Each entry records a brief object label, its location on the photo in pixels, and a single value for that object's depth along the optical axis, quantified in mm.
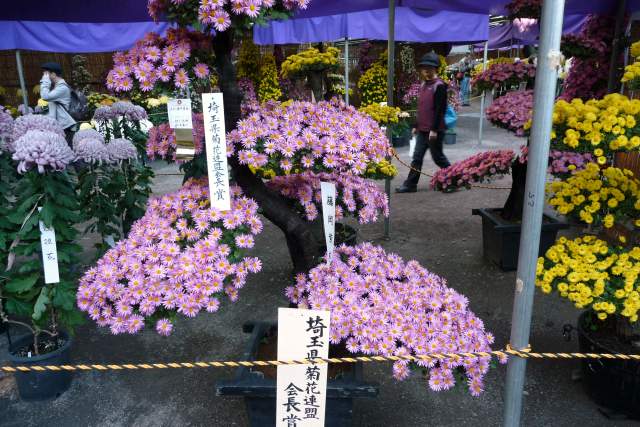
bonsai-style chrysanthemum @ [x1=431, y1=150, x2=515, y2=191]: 3484
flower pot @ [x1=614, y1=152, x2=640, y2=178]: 3617
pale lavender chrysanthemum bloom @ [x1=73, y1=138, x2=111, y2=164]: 2596
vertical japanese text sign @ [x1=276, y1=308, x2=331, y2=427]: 1681
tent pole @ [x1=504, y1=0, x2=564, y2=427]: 1312
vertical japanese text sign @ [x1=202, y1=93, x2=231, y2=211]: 1739
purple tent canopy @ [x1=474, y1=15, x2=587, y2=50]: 4648
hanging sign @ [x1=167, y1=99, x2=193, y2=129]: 1830
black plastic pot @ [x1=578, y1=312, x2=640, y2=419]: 2094
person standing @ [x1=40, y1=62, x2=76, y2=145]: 5664
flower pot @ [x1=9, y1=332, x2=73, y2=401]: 2357
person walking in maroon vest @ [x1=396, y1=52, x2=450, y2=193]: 5441
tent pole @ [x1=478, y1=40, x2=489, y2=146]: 8319
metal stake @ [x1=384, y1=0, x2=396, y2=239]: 3635
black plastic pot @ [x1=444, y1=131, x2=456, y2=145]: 9586
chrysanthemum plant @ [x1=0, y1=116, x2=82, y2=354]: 2094
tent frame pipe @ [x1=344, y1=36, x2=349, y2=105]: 6827
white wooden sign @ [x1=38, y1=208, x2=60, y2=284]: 2215
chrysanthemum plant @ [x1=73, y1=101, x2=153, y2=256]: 2705
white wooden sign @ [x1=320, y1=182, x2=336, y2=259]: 2014
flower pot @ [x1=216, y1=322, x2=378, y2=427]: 1752
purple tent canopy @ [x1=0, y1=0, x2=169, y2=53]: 2758
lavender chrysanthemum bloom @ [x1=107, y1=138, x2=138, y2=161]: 2902
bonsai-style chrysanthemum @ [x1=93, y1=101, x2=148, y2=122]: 3680
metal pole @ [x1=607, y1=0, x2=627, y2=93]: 3490
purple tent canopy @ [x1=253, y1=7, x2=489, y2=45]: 5320
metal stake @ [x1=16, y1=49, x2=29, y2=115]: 4804
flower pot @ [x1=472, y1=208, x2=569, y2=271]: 3580
